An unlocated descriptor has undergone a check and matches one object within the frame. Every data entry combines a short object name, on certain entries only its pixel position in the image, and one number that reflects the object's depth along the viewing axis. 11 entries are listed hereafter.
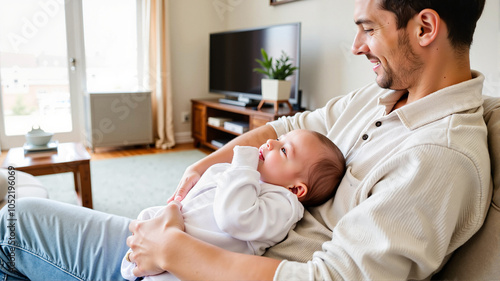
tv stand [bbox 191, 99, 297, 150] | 4.22
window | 4.17
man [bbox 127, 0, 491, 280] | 0.68
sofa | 0.74
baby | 0.85
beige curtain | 4.30
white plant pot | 3.38
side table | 2.19
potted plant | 3.39
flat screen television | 3.47
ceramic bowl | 2.41
